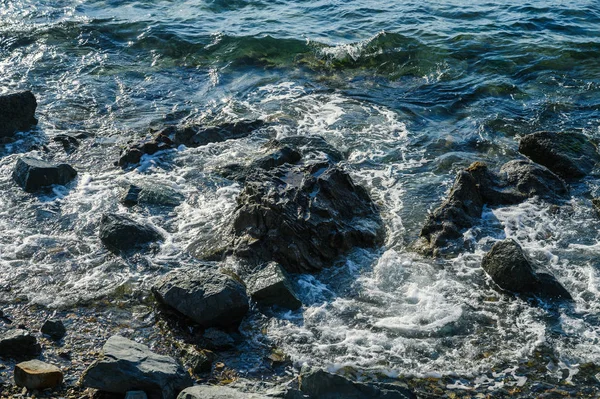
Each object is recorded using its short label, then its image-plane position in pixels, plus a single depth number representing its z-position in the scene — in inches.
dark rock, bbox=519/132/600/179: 492.7
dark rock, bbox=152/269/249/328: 335.3
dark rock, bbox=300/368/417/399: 270.8
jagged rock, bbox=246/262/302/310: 355.3
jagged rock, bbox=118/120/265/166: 535.2
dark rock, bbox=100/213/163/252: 412.8
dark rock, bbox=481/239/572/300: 358.0
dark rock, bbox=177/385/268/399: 265.4
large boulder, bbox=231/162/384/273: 396.5
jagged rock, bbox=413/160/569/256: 414.6
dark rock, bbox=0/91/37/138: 574.2
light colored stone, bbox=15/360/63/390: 288.7
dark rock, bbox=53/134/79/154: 553.6
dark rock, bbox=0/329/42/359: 313.1
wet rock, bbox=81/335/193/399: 281.0
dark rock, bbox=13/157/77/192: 481.4
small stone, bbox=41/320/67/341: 329.4
